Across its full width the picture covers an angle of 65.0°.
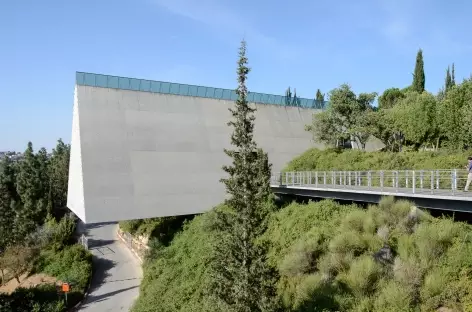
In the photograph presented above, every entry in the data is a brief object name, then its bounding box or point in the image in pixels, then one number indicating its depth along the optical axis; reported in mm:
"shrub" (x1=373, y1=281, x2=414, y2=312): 9820
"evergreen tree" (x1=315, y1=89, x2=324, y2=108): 39812
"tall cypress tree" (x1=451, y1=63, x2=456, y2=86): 52469
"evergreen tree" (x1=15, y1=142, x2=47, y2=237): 35688
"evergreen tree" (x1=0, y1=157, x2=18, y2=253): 34344
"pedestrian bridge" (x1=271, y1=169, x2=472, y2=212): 12945
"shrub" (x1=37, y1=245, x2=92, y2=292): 24561
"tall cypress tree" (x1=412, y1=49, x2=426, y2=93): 49797
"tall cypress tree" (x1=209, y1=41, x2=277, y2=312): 9578
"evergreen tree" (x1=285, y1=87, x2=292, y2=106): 37750
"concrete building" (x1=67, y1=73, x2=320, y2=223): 25531
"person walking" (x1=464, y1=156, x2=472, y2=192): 13180
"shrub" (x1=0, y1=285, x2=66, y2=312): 20375
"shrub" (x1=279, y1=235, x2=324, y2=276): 13984
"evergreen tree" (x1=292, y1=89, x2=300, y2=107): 38303
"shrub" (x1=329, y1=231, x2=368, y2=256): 13320
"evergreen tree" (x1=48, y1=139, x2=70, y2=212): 48222
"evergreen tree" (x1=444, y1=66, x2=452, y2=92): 52216
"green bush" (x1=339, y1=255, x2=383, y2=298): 11047
